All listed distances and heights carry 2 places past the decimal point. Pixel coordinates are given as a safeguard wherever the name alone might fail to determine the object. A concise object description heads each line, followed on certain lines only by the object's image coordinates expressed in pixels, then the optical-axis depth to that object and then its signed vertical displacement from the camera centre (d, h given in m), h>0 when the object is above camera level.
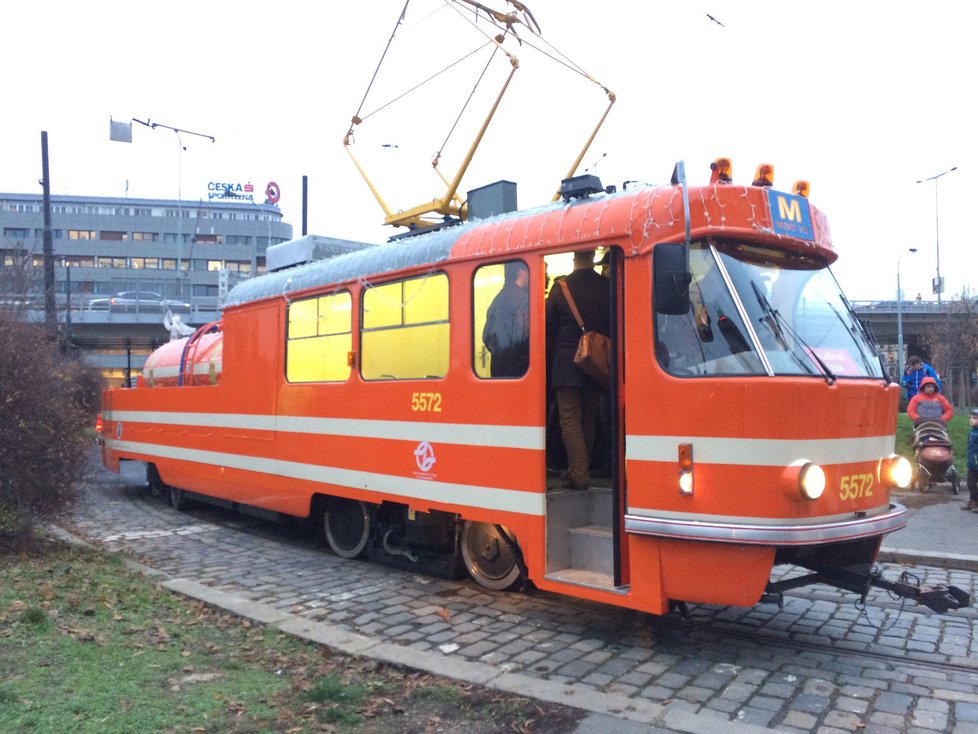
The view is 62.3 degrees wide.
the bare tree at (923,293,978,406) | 34.69 +0.95
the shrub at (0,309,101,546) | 7.42 -0.53
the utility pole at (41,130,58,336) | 20.18 +4.24
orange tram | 4.72 -0.28
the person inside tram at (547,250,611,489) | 6.01 +0.20
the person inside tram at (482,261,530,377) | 6.01 +0.36
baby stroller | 10.87 -1.20
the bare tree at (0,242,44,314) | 17.16 +2.94
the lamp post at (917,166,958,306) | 47.62 +4.80
